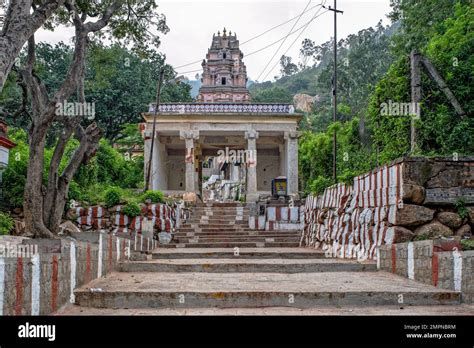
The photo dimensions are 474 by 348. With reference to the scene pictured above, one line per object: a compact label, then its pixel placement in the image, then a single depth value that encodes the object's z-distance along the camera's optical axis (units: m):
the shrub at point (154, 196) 16.53
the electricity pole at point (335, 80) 15.46
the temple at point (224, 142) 26.23
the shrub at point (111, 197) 15.82
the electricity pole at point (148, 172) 20.89
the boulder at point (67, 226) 12.23
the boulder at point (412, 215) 8.20
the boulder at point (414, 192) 8.16
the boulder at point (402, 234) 8.25
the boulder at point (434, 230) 8.02
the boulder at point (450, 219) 8.06
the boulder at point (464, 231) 8.04
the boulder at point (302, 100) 80.54
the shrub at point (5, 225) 9.90
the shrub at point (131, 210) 15.73
